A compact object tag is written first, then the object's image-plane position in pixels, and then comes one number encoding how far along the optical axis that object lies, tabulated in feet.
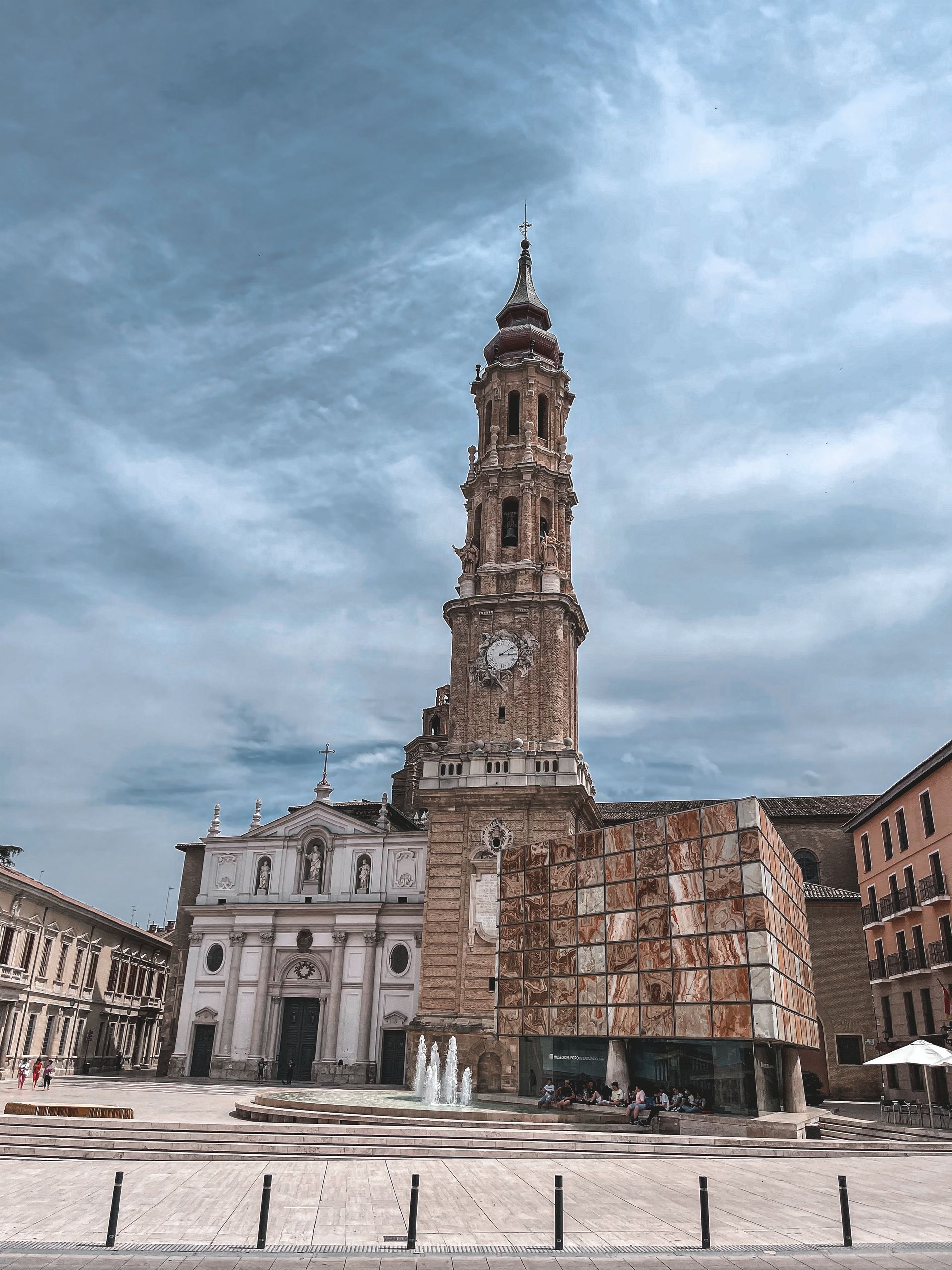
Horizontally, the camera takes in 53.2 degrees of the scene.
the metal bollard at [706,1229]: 37.17
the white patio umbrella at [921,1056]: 77.46
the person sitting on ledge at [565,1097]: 88.66
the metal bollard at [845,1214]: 37.65
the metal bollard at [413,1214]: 35.78
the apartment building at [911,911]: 107.14
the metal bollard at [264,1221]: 35.12
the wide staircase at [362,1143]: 59.36
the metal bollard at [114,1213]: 34.86
